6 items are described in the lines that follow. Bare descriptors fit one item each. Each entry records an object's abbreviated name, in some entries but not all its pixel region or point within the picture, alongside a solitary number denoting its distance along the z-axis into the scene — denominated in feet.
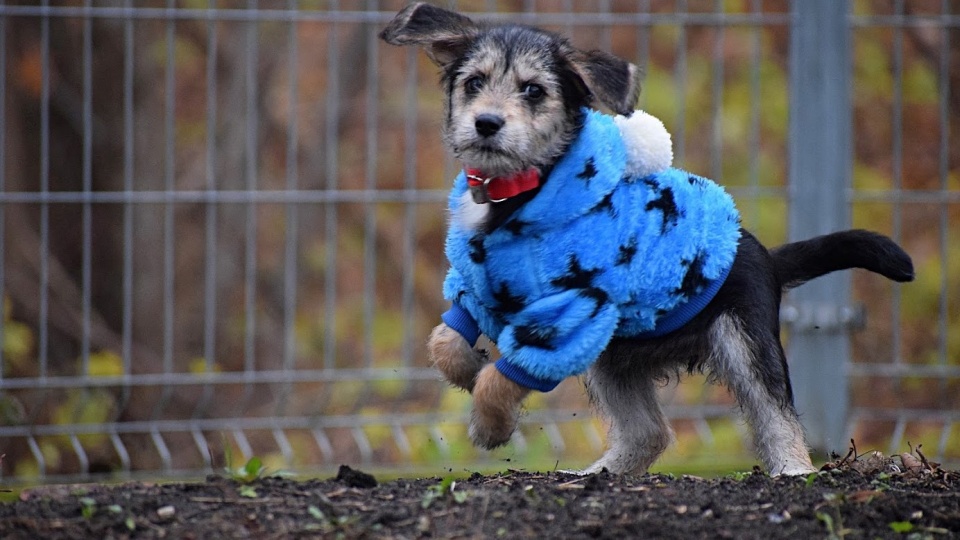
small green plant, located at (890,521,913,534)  21.35
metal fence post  42.32
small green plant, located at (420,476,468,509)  21.93
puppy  25.71
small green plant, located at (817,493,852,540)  20.90
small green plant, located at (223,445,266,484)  23.11
